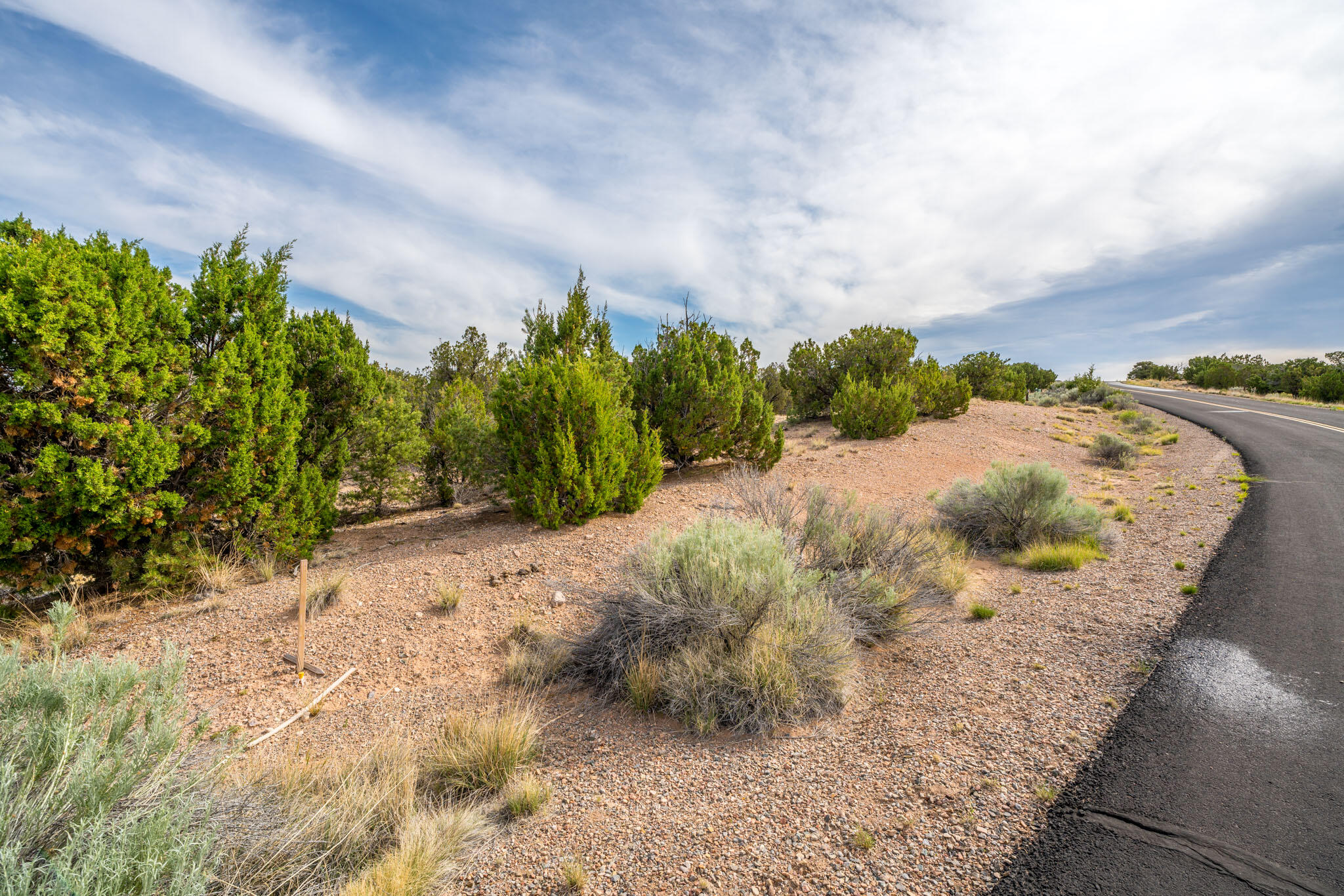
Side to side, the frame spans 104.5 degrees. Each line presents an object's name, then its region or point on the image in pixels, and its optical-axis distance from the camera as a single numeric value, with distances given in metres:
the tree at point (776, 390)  23.80
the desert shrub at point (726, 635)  3.72
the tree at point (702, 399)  10.90
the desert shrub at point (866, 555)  4.83
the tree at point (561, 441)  7.64
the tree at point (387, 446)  8.46
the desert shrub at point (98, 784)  1.69
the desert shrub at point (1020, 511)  7.11
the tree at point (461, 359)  19.72
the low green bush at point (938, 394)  18.52
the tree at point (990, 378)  26.14
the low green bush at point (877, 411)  15.67
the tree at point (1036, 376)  38.88
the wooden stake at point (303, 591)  4.66
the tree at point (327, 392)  7.38
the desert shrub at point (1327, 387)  27.44
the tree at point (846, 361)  19.34
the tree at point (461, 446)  9.28
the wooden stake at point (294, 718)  3.80
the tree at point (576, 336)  9.59
